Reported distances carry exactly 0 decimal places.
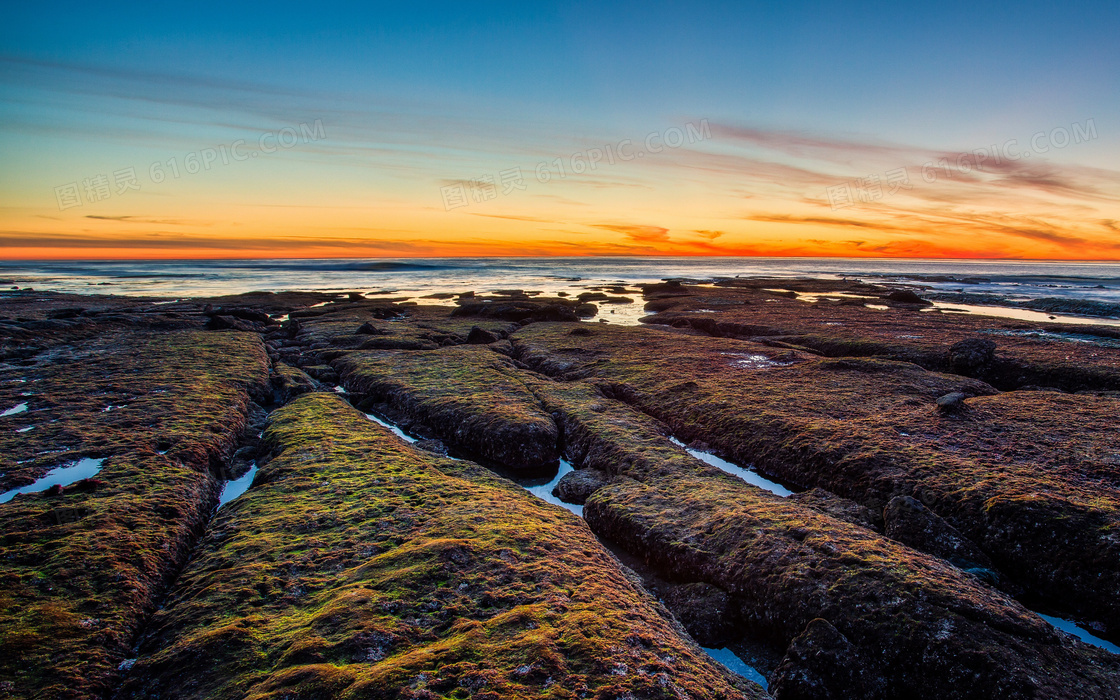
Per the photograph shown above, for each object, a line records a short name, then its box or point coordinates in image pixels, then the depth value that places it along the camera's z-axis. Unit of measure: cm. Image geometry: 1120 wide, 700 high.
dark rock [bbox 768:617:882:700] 824
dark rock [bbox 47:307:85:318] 4431
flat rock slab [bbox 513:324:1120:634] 1135
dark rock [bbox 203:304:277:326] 5041
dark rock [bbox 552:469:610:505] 1576
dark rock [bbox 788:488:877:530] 1312
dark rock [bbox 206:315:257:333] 4319
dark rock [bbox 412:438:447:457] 1894
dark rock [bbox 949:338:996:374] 2786
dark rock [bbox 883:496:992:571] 1149
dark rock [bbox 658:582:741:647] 997
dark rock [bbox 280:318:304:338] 4439
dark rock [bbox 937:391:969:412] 1952
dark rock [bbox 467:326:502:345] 3866
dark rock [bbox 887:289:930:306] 7212
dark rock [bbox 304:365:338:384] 2898
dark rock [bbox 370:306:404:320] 5671
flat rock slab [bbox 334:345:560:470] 1902
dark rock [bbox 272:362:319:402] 2503
